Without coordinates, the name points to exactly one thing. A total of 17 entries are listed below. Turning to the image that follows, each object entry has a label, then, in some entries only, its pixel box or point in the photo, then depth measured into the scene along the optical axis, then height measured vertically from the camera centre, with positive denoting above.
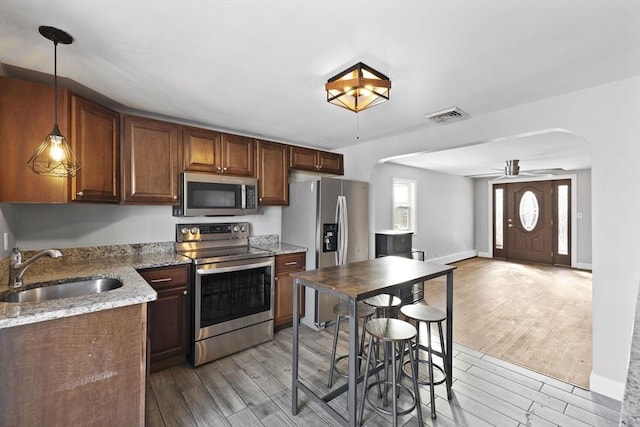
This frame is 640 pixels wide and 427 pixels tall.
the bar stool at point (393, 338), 1.68 -0.75
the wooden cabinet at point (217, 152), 2.91 +0.63
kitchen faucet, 1.75 -0.32
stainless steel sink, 1.77 -0.52
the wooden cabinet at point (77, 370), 1.36 -0.81
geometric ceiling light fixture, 1.80 +0.81
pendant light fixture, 1.61 +0.38
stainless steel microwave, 2.88 +0.17
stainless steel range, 2.62 -0.78
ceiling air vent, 2.73 +0.94
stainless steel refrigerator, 3.37 -0.18
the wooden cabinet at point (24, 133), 1.83 +0.51
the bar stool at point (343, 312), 2.15 -0.75
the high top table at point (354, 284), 1.63 -0.45
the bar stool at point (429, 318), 1.95 -0.74
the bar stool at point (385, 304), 2.18 -0.70
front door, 6.94 -0.27
